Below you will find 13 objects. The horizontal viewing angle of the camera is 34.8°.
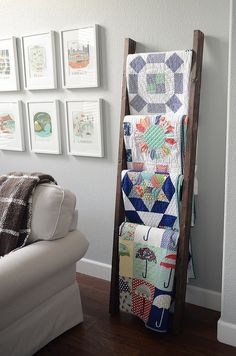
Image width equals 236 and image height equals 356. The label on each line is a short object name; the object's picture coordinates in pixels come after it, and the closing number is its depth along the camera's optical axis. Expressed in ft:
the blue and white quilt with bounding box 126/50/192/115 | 6.60
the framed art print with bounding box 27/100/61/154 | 8.81
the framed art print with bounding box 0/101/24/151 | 9.48
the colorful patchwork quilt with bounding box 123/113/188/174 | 6.64
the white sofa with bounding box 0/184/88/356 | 5.68
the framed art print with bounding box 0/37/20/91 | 9.05
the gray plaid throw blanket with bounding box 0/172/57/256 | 6.42
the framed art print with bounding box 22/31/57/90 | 8.44
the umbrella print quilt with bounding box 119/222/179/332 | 6.73
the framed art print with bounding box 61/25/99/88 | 7.82
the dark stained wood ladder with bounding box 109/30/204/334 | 6.43
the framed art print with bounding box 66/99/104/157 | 8.16
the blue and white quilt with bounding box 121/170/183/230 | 6.78
